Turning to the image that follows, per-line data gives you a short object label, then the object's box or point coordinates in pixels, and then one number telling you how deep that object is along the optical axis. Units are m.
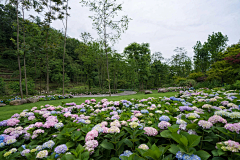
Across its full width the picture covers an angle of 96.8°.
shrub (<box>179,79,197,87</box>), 13.20
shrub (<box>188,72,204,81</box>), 15.64
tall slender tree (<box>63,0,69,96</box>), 9.38
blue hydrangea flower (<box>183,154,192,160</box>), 0.73
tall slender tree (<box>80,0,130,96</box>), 8.77
